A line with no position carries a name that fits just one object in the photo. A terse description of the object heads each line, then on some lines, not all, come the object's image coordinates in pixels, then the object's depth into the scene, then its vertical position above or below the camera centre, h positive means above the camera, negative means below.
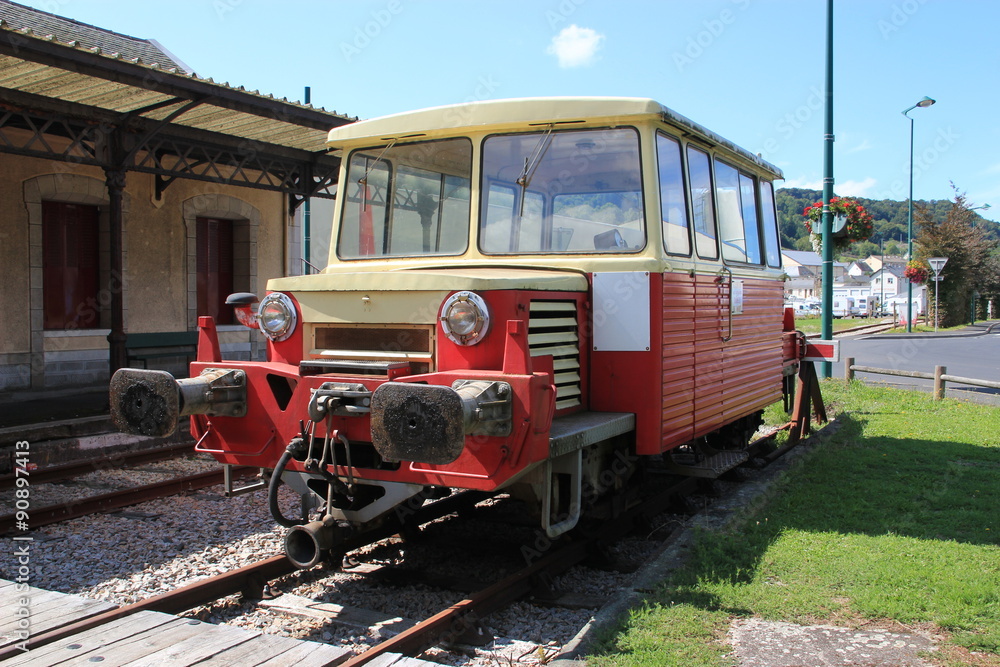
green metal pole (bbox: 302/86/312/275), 18.23 +1.66
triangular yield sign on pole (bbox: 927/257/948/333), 28.62 +1.55
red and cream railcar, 4.11 -0.09
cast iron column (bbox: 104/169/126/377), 10.78 +0.64
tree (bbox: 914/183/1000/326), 38.12 +2.74
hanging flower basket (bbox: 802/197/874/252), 12.79 +1.32
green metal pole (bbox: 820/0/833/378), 13.49 +2.19
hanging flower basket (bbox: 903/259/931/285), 33.94 +1.43
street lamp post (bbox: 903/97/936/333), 32.03 +2.15
